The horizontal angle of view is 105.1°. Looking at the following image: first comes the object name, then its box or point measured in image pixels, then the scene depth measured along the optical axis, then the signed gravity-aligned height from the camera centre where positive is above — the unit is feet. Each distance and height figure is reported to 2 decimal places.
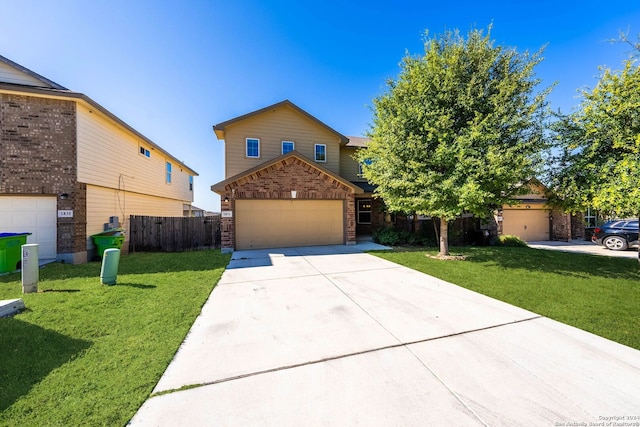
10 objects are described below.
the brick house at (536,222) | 51.29 -1.77
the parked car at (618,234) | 40.04 -3.59
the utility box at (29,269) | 17.31 -3.45
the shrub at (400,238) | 42.63 -3.98
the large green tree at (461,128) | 24.23 +9.32
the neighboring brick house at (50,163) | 26.96 +6.57
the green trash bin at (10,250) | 22.45 -2.76
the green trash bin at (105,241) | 30.50 -2.67
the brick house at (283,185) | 35.96 +4.90
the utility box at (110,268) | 19.24 -3.81
